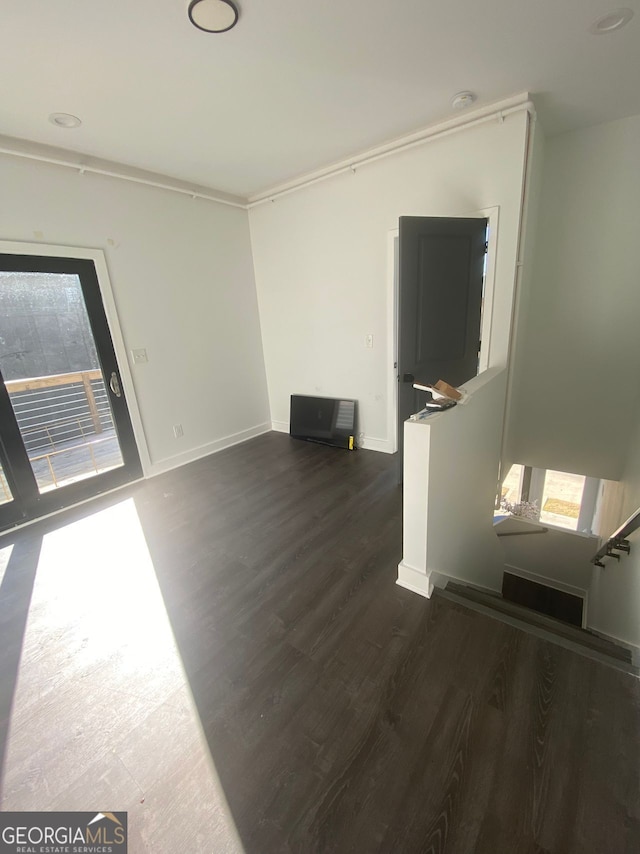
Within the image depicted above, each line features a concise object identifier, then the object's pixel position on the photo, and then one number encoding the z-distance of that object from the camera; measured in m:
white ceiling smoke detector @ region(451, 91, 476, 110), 2.19
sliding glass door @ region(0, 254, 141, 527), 2.57
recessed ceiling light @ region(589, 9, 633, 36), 1.56
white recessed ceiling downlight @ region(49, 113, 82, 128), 2.11
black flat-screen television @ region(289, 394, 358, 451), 3.87
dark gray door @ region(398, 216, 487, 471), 2.47
